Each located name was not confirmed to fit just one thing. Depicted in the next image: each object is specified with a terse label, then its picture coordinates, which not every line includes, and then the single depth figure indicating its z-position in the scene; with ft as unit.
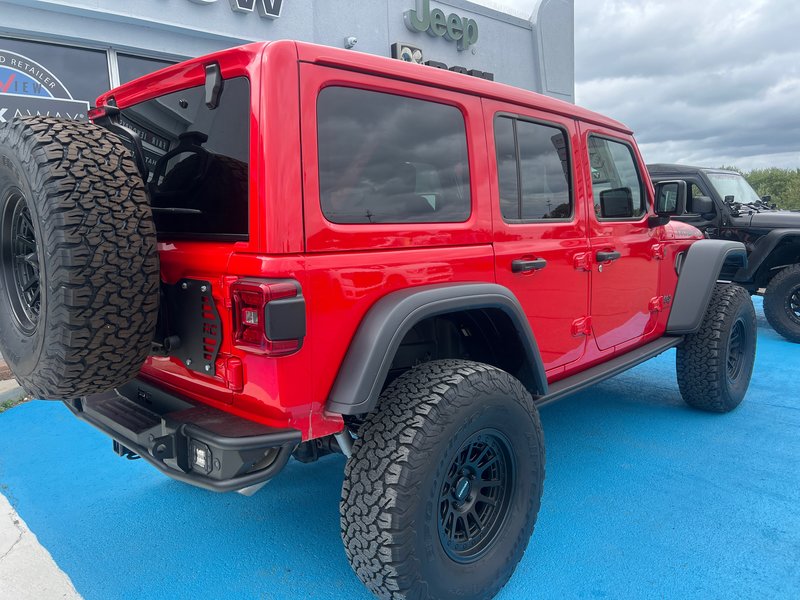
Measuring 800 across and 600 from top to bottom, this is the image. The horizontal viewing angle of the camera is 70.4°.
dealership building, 19.99
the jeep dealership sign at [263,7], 24.18
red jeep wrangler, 5.77
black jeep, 21.33
